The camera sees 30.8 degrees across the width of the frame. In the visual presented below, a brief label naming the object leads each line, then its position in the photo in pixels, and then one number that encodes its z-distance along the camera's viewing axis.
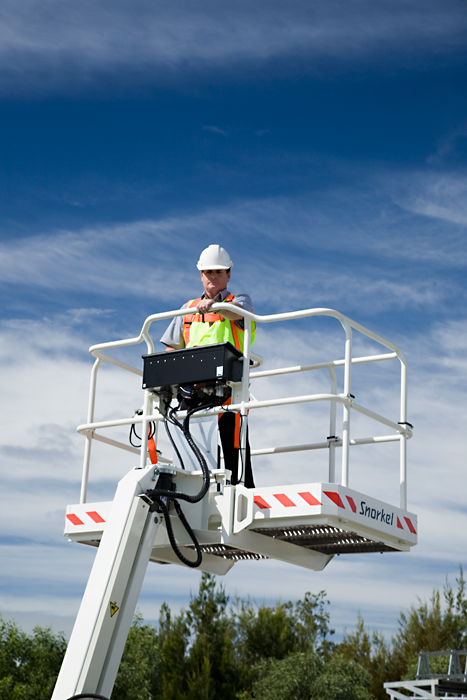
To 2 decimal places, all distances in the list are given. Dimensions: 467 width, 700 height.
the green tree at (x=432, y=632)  32.56
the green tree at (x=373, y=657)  33.06
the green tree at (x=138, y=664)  26.89
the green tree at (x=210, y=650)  31.88
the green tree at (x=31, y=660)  25.50
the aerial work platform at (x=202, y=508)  5.71
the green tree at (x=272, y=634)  34.62
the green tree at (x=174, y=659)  32.25
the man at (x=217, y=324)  7.27
